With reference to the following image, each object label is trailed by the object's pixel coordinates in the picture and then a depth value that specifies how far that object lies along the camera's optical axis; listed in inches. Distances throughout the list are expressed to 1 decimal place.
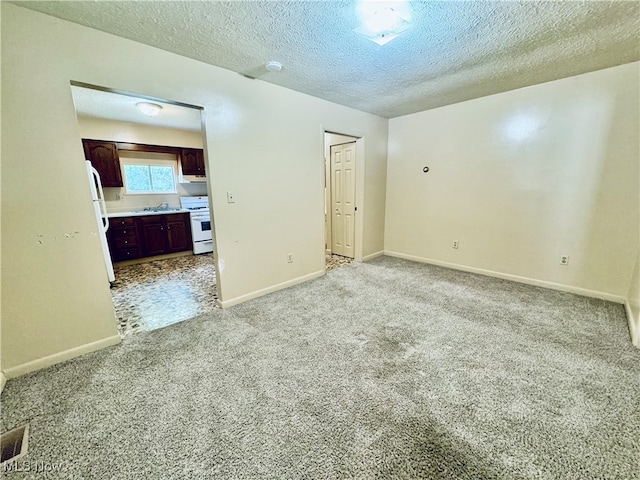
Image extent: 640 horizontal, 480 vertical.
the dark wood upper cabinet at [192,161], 199.6
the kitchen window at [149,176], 189.5
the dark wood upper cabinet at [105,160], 163.5
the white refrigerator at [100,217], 117.3
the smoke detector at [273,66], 92.7
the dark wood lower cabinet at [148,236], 167.2
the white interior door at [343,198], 173.9
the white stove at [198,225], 194.2
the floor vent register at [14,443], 49.5
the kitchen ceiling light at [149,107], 128.0
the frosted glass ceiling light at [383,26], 64.7
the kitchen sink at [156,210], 187.2
